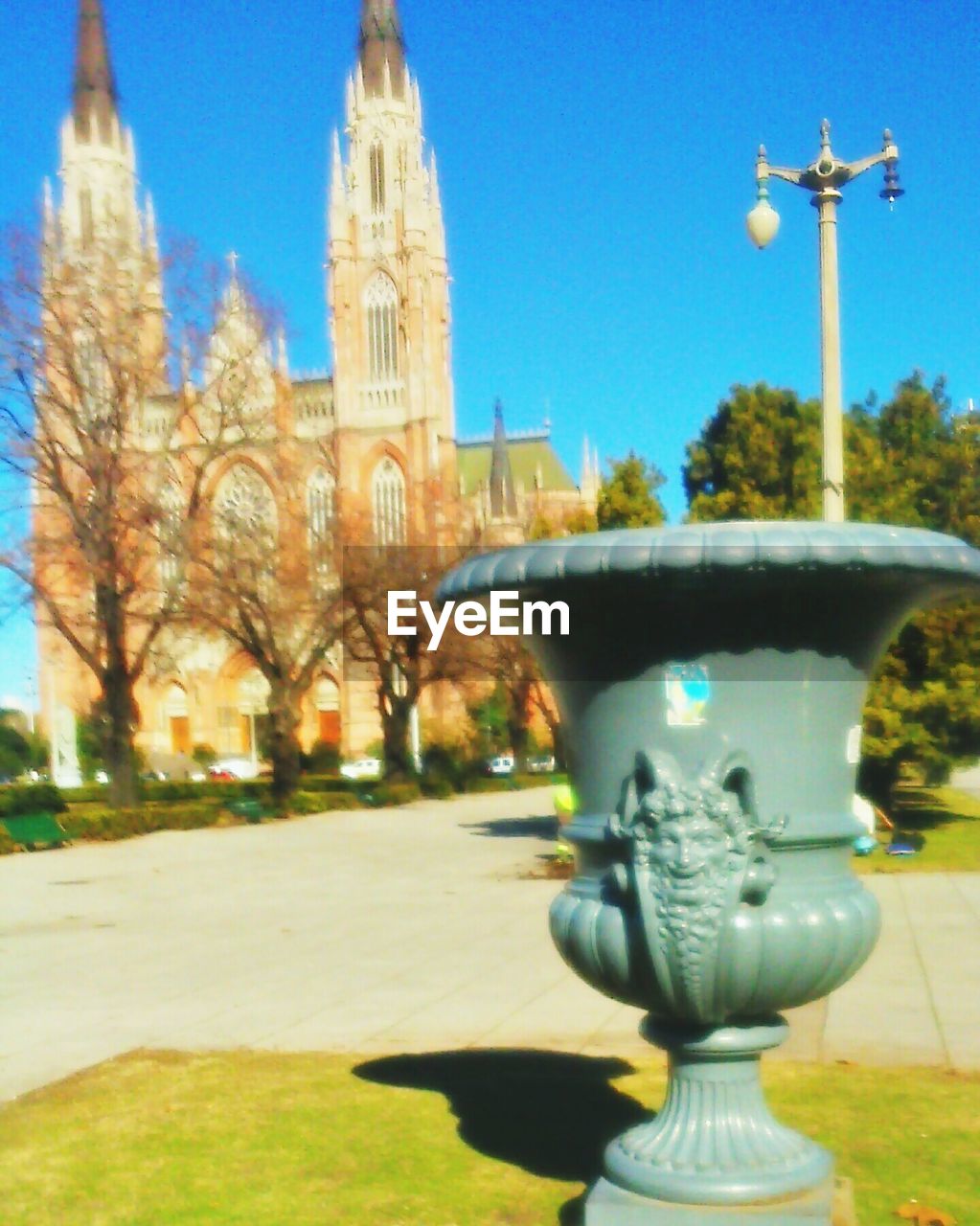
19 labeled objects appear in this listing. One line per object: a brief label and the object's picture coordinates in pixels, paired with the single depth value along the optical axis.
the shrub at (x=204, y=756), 67.31
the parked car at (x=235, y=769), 61.02
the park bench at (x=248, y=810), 31.06
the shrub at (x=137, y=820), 25.45
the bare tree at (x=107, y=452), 27.88
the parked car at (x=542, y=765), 59.17
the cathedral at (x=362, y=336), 70.88
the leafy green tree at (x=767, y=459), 18.91
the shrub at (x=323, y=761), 57.63
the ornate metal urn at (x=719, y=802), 4.14
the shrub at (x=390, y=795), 36.75
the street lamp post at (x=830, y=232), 11.27
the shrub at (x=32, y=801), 29.23
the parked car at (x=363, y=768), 60.09
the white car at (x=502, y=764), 56.81
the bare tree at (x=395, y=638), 36.00
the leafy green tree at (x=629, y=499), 18.20
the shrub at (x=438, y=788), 41.16
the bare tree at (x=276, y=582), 31.83
